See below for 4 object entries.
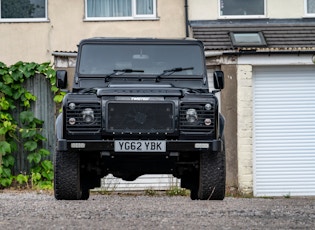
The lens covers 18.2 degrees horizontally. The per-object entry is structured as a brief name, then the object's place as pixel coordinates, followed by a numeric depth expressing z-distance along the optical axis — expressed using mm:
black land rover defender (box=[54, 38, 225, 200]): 11070
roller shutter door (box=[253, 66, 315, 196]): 21359
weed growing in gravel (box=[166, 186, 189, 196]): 20188
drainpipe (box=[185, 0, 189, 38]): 22889
